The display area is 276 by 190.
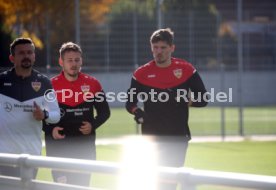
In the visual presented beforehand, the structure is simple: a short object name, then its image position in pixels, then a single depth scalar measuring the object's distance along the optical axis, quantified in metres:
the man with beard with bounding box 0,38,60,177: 14.59
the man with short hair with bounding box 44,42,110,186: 15.71
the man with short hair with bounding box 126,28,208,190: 15.73
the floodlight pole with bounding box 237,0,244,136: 41.34
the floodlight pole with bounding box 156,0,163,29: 38.97
